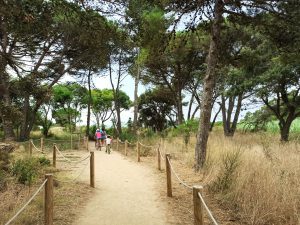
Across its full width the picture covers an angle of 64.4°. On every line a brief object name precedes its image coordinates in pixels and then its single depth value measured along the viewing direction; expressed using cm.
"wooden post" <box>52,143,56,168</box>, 884
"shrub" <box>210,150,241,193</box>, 519
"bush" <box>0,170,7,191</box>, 552
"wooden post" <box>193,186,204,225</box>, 316
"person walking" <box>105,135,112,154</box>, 1315
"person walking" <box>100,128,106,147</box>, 1506
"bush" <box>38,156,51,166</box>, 852
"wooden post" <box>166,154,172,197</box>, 546
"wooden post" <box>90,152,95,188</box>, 647
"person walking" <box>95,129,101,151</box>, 1483
